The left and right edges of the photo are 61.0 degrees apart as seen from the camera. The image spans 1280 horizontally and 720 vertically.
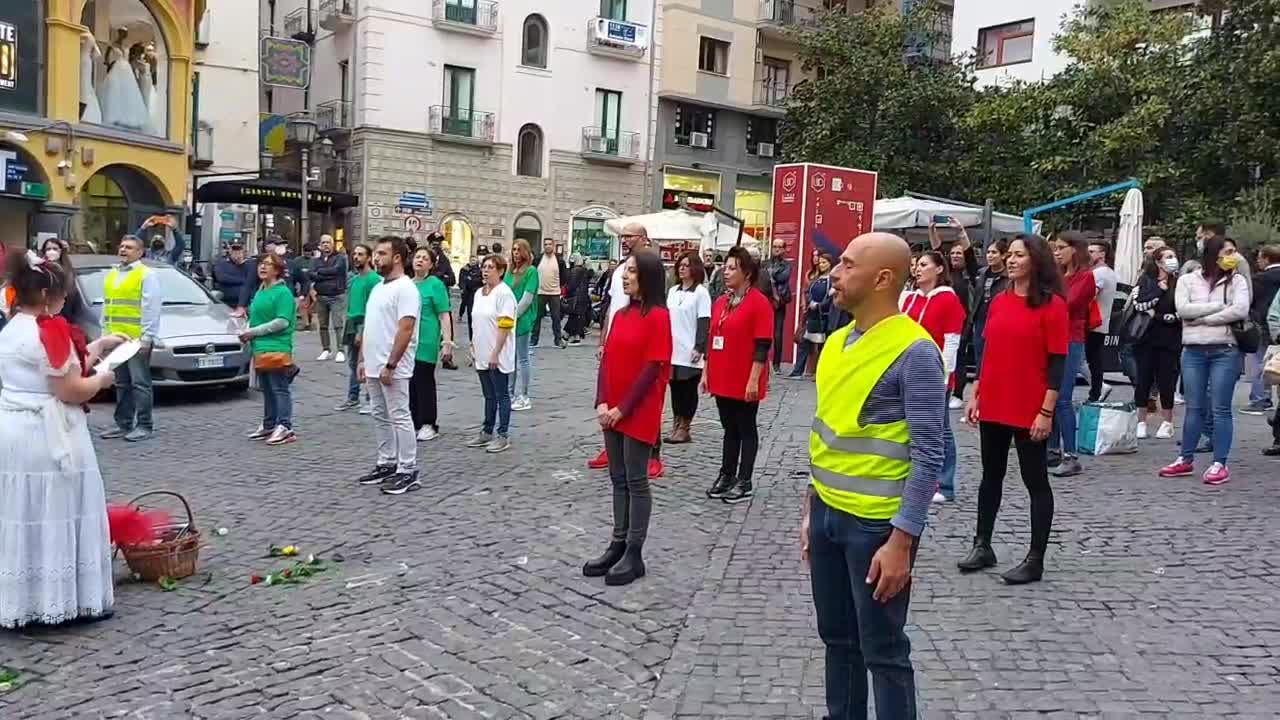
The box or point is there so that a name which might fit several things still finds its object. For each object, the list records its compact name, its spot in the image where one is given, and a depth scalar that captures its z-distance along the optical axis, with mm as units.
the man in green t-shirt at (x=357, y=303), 11328
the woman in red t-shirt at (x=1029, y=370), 5676
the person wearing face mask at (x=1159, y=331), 9578
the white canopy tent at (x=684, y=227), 21016
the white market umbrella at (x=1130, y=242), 14758
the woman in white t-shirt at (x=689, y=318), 9117
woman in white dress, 5023
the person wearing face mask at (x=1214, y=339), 7855
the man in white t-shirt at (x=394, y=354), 7930
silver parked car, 12008
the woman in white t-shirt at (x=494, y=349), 9656
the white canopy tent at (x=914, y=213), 17656
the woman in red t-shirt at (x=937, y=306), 7301
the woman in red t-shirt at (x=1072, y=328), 7379
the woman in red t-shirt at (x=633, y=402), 5836
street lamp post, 22516
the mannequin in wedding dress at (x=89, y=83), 21156
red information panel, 15719
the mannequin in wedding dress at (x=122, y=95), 22062
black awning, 24891
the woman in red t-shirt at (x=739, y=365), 7582
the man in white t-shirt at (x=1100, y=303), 9234
